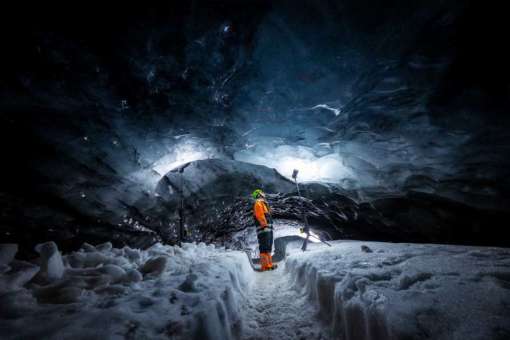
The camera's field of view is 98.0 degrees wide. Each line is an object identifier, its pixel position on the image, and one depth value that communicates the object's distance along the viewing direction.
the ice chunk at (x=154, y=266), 2.84
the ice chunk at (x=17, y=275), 1.69
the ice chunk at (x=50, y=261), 2.03
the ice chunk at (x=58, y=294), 1.70
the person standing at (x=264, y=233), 6.44
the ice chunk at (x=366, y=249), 4.00
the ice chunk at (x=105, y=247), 3.39
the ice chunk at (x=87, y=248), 3.11
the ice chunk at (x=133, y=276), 2.35
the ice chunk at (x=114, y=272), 2.30
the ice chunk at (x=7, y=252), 2.00
